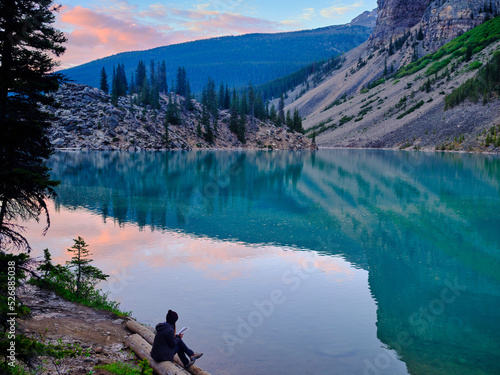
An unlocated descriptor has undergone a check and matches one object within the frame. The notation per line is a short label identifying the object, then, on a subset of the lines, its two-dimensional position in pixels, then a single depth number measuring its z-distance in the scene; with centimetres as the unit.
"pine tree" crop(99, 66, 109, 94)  15750
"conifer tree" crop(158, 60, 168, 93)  19182
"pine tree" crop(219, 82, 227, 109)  18596
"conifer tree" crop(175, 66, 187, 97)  18575
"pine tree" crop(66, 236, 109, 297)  1528
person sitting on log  1020
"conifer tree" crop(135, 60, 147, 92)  18188
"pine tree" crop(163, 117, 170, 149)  14124
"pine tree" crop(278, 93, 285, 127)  18235
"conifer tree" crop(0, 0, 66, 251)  1222
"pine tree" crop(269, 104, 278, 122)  18038
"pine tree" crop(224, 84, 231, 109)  18538
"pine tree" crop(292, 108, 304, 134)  17825
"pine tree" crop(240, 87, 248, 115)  16868
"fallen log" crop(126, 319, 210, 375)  1028
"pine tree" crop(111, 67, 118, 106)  14412
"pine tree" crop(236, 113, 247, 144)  16288
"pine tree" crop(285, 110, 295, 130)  17825
